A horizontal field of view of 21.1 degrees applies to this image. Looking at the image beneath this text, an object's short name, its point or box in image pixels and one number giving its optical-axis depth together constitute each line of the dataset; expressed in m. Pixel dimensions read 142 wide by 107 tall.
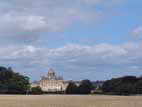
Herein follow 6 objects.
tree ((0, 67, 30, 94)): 139.75
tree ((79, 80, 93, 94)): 160.62
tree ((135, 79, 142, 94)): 134.18
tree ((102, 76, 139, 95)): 137.38
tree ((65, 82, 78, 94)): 164.45
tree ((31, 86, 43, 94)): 154.52
